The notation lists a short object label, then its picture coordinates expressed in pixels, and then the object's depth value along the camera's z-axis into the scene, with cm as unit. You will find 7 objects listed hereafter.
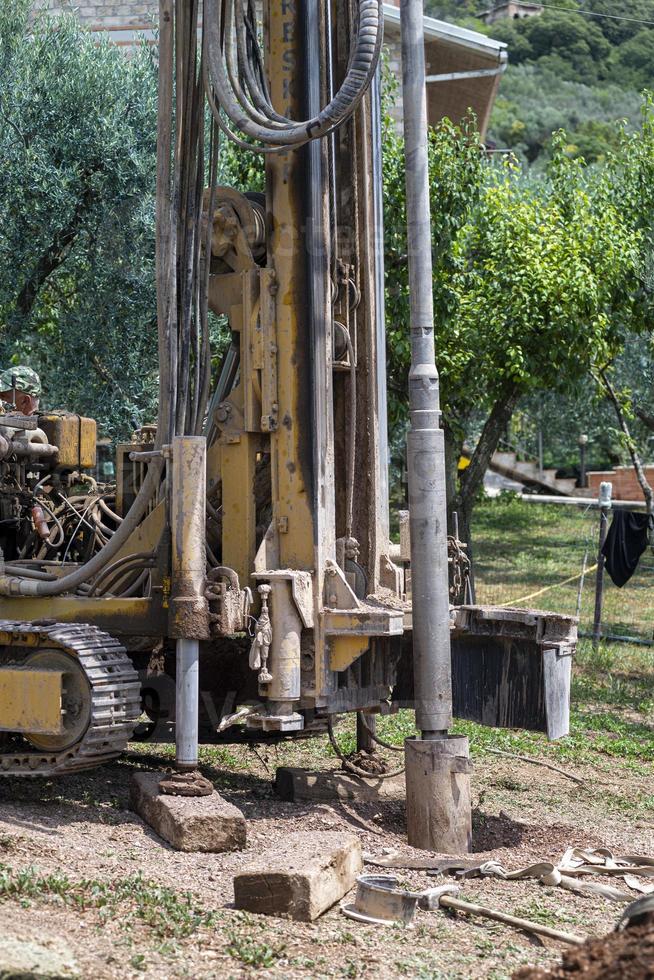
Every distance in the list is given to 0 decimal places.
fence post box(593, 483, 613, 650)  2624
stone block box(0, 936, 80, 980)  846
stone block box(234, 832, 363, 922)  1024
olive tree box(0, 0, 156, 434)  2976
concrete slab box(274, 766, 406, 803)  1458
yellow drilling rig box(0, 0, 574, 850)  1303
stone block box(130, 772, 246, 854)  1214
